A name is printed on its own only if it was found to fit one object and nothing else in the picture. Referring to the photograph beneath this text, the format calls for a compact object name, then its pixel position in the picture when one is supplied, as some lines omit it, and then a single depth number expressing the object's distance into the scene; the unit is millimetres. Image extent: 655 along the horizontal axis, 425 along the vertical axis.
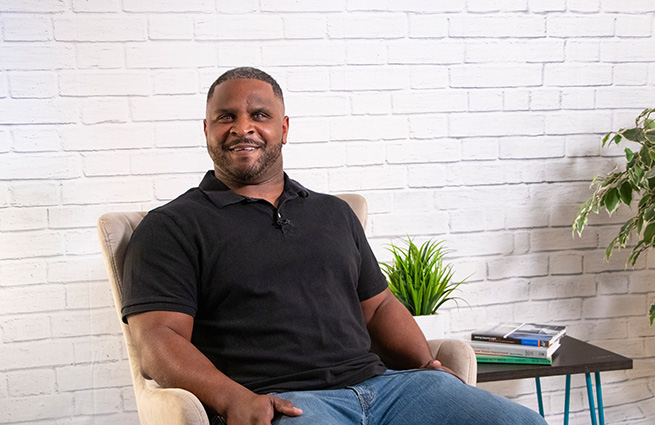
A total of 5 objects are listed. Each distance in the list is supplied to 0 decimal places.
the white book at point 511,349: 2154
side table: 2111
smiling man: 1526
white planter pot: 2180
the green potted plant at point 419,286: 2205
